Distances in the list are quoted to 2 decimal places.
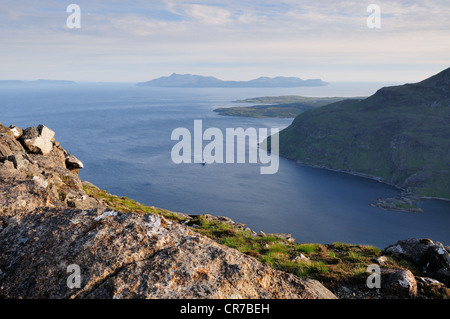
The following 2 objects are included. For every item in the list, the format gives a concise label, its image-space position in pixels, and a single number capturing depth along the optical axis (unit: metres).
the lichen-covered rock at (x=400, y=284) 11.10
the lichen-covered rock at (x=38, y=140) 30.36
